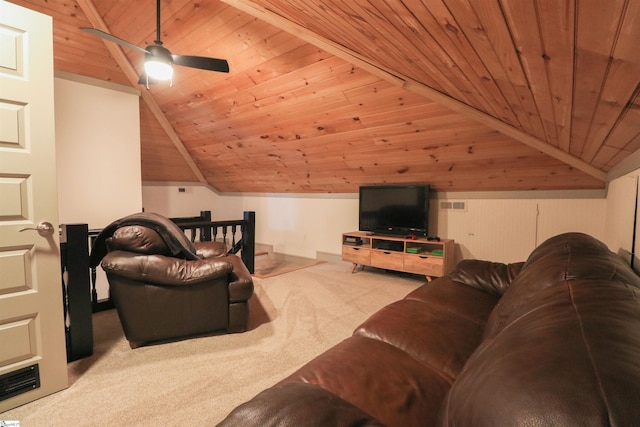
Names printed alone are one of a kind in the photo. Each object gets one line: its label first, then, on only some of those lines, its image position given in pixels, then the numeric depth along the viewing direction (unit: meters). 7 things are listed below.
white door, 1.56
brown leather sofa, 0.45
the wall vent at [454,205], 3.98
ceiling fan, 2.25
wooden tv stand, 3.80
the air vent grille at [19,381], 1.58
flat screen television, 4.01
